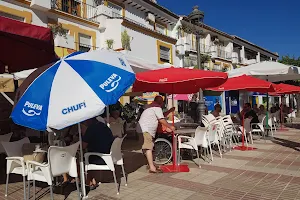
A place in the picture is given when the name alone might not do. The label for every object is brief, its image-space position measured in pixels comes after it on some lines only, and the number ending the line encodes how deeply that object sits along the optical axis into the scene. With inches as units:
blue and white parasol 130.3
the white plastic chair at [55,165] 155.2
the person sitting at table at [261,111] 487.5
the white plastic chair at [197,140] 250.2
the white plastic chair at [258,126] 379.2
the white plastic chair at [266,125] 417.1
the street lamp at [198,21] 416.5
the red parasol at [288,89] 541.6
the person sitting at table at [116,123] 342.6
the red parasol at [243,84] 298.0
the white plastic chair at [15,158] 172.5
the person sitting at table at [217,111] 359.4
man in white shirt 233.0
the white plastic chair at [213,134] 263.1
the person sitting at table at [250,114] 388.9
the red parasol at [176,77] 215.6
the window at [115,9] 749.9
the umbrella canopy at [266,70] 362.6
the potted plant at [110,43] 673.6
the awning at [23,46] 165.5
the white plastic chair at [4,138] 239.9
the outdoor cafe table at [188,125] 326.9
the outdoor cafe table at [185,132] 258.6
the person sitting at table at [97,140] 185.1
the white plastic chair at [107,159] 179.0
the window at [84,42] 656.4
